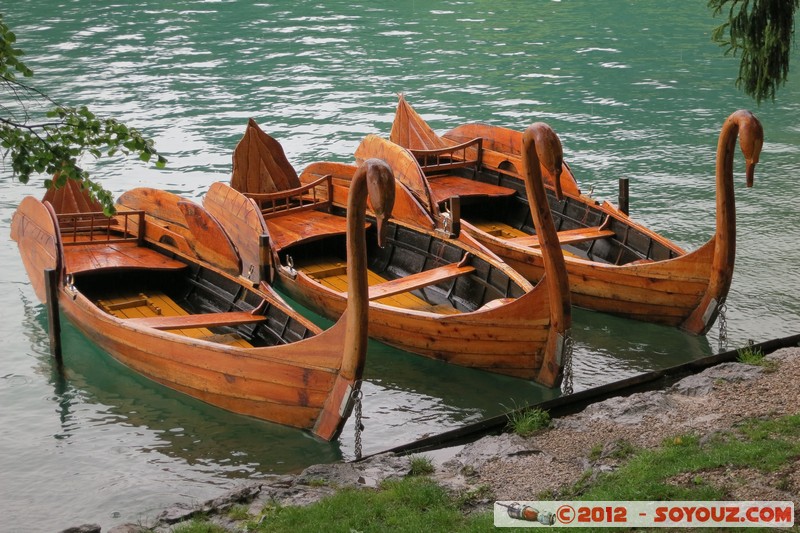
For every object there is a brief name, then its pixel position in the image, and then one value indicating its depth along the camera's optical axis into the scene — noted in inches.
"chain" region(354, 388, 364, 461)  363.6
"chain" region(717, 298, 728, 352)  455.5
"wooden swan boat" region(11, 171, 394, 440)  371.9
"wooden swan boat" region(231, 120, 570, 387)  416.5
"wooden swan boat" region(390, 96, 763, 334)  442.3
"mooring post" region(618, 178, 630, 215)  553.9
